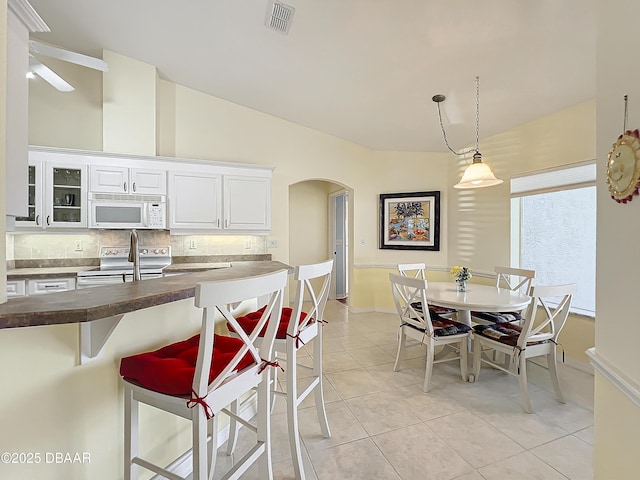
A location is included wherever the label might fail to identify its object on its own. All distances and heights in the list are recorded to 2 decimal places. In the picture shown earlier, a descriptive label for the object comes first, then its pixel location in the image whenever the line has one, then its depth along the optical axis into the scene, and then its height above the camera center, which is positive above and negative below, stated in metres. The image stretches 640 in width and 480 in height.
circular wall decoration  1.07 +0.27
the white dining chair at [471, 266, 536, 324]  3.01 -0.59
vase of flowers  3.08 -0.39
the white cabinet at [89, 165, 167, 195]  3.50 +0.65
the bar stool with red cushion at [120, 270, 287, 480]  1.00 -0.51
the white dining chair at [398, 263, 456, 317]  3.21 -0.74
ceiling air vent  2.57 +1.90
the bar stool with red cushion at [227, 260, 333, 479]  1.61 -0.58
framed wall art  4.89 +0.29
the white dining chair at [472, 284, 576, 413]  2.30 -0.81
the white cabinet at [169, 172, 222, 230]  3.77 +0.45
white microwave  3.50 +0.29
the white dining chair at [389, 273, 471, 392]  2.63 -0.80
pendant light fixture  2.82 +0.58
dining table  2.50 -0.52
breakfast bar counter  0.90 -0.22
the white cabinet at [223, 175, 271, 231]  4.02 +0.46
